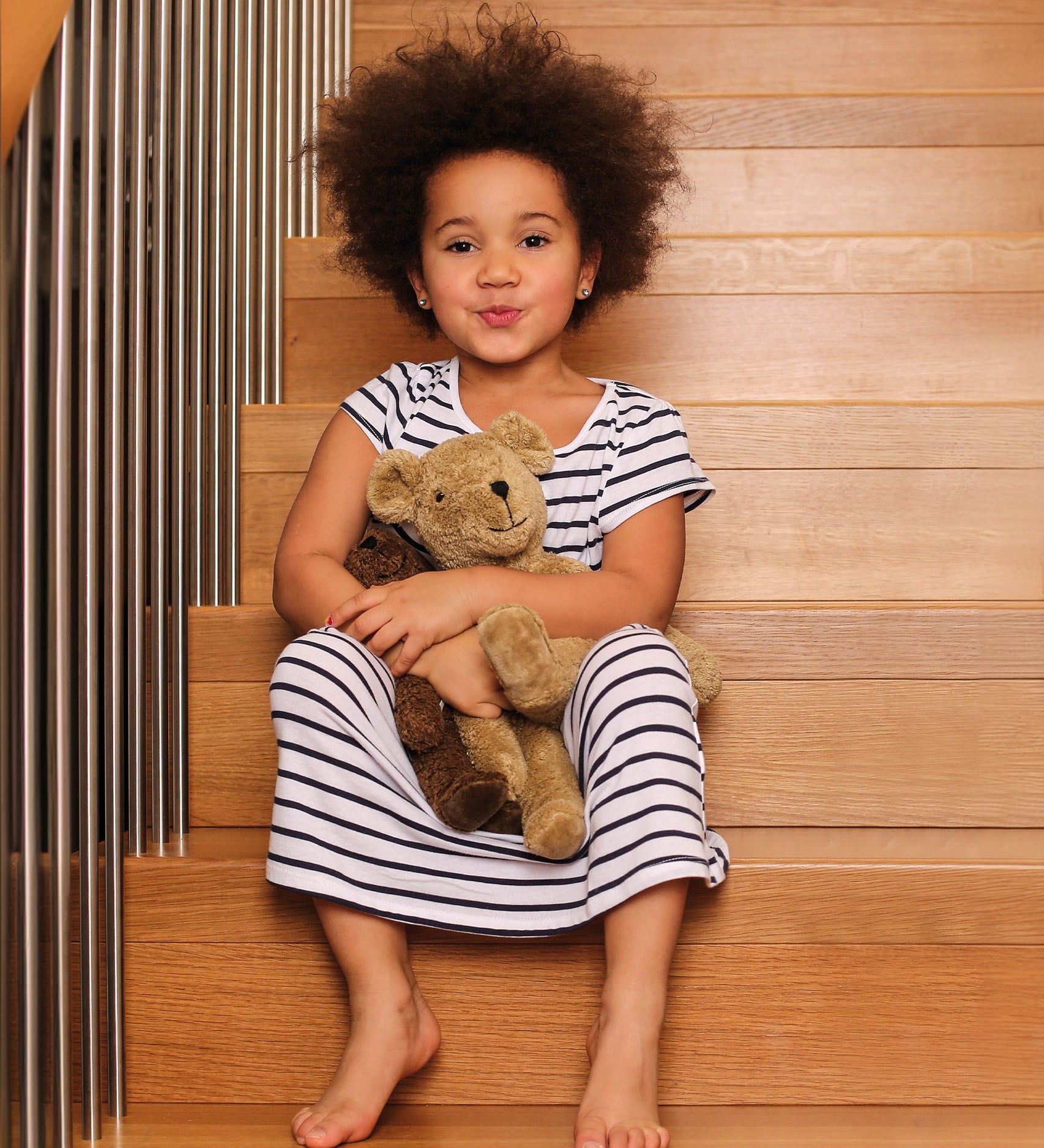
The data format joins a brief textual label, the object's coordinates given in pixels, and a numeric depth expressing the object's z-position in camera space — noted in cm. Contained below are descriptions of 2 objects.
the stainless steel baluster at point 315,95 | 181
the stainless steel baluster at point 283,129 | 168
